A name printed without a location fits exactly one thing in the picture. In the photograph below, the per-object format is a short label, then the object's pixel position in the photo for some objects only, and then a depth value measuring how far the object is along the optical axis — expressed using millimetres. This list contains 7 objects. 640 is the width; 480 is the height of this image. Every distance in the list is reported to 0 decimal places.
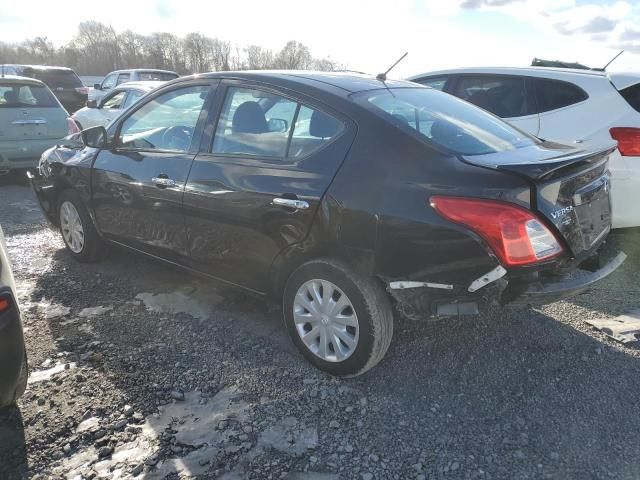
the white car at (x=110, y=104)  8852
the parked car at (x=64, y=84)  15156
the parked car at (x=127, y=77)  14219
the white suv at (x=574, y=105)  4227
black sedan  2303
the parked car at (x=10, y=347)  2133
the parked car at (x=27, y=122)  7484
